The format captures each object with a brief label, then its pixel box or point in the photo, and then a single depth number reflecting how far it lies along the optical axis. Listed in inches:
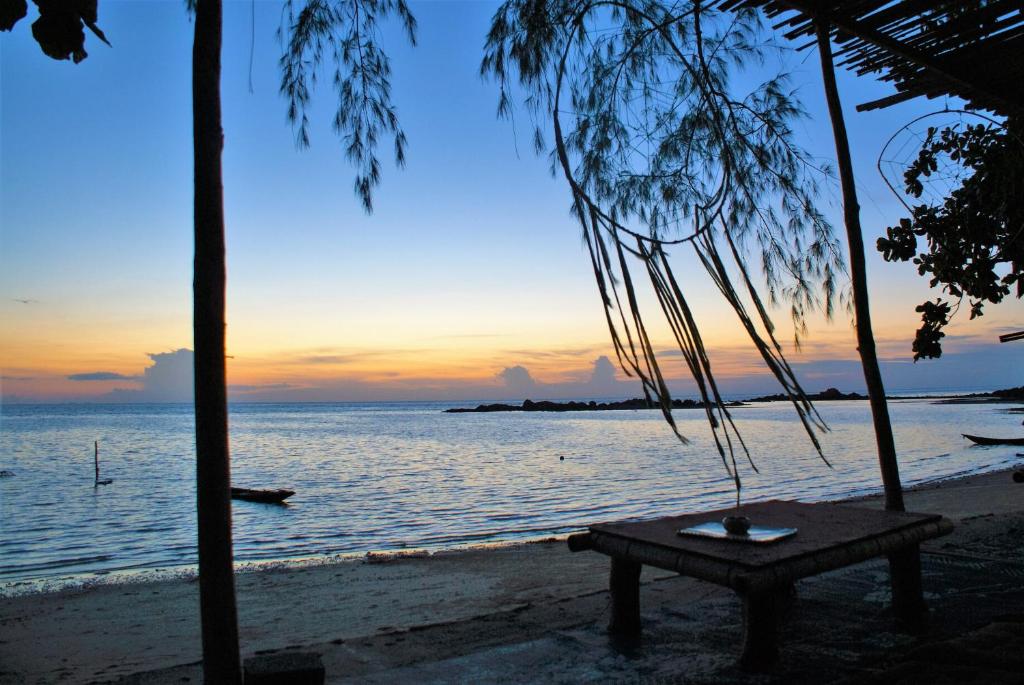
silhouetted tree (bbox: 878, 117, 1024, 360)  200.8
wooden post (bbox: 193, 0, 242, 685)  81.7
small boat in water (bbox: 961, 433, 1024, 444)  1035.8
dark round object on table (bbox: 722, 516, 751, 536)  130.3
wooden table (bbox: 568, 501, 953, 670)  112.7
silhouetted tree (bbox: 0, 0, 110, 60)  66.2
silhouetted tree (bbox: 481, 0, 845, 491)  56.9
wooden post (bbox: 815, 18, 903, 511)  168.1
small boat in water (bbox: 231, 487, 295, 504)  647.1
